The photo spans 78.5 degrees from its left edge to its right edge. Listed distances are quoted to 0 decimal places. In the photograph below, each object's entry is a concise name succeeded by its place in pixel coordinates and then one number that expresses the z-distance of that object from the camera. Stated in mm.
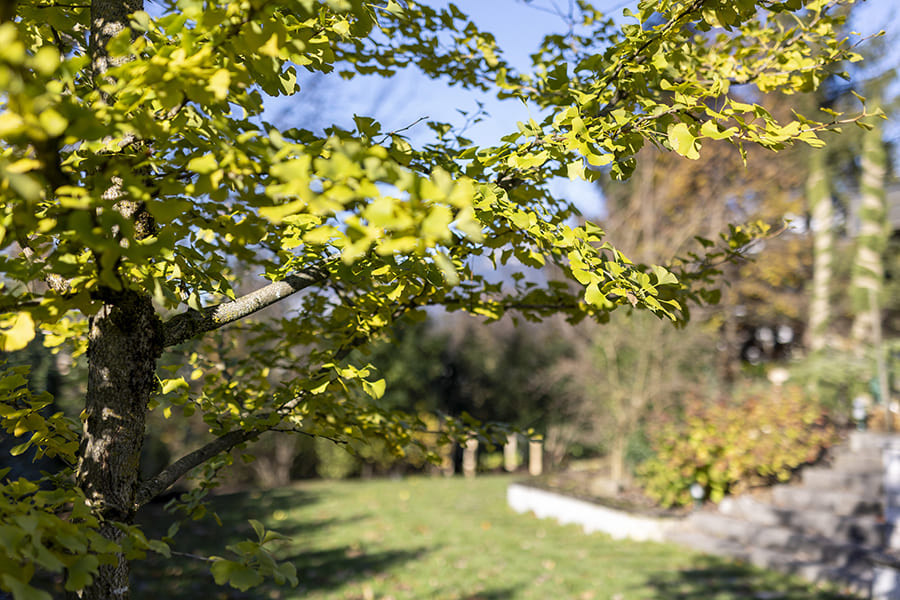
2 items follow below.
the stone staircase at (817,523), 5066
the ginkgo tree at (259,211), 953
